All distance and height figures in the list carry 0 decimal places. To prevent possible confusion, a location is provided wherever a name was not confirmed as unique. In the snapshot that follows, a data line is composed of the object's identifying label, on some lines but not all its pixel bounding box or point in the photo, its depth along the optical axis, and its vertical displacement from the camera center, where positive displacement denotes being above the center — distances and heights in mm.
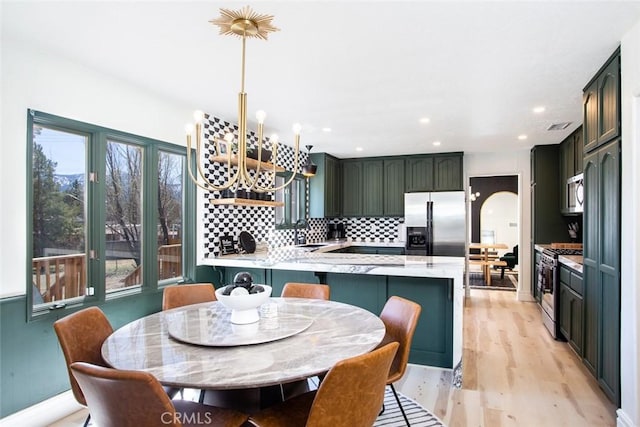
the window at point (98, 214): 2445 +10
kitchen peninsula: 3012 -629
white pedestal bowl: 1833 -463
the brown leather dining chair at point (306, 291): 2703 -586
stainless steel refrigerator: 5621 -143
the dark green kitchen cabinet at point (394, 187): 6191 +473
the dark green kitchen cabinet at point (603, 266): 2303 -372
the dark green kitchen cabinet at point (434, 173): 5867 +690
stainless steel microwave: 3977 +241
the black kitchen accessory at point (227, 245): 3953 -341
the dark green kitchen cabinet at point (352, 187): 6504 +493
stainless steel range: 3896 -829
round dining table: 1340 -594
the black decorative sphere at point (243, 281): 1950 -360
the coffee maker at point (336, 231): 6721 -313
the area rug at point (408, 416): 2334 -1359
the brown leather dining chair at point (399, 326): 1982 -669
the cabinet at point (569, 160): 4352 +697
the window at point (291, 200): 5204 +217
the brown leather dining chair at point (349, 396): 1295 -681
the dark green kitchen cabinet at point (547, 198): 5336 +232
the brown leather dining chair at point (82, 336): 1736 -631
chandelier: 1832 +994
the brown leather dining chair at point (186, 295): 2559 -590
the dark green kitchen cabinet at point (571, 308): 3162 -894
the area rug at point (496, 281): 6915 -1406
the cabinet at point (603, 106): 2332 +778
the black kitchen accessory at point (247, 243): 4191 -329
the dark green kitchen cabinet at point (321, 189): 5918 +423
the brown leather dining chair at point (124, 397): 1186 -618
